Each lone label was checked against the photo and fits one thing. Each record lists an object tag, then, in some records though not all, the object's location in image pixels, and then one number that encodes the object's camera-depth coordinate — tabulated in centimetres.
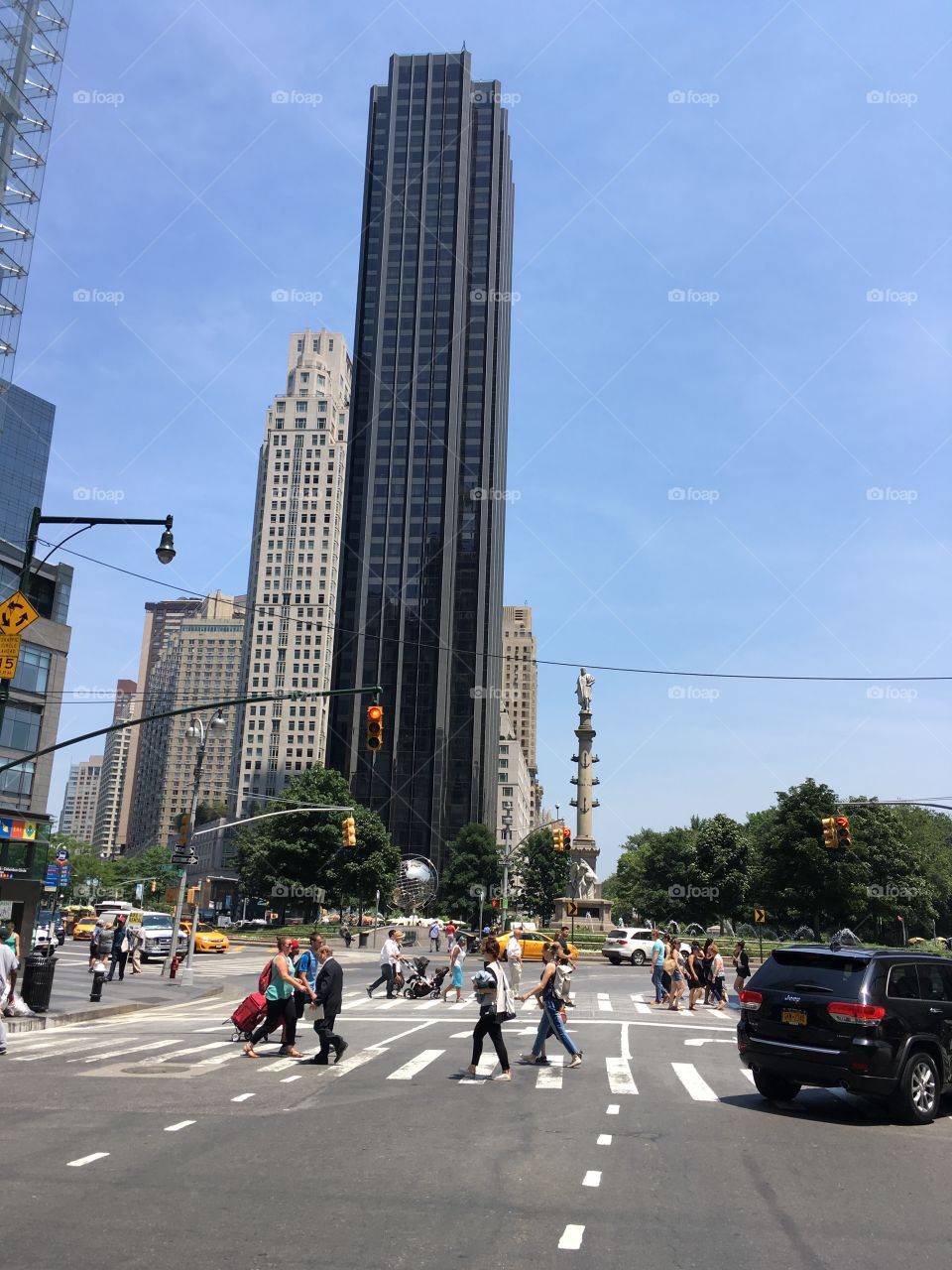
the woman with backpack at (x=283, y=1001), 1603
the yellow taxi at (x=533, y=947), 4831
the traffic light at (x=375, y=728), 2351
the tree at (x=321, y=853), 7581
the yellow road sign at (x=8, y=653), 1839
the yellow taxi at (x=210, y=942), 5353
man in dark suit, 1534
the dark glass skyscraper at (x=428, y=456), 13950
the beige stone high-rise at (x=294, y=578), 16638
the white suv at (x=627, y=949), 5138
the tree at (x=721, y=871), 8556
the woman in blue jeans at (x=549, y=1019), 1519
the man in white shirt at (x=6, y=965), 1694
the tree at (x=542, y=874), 11006
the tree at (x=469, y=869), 11075
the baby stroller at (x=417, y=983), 2991
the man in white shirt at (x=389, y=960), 2909
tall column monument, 7038
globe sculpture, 12262
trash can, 2141
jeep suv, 1141
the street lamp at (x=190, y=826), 3278
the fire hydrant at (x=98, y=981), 2504
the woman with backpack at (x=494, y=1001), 1403
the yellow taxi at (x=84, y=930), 6406
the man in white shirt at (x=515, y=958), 2762
